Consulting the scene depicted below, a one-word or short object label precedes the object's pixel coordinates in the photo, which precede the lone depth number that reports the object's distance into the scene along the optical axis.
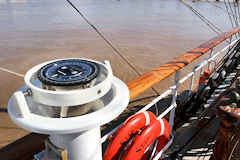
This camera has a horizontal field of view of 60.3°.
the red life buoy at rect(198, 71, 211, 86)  2.84
